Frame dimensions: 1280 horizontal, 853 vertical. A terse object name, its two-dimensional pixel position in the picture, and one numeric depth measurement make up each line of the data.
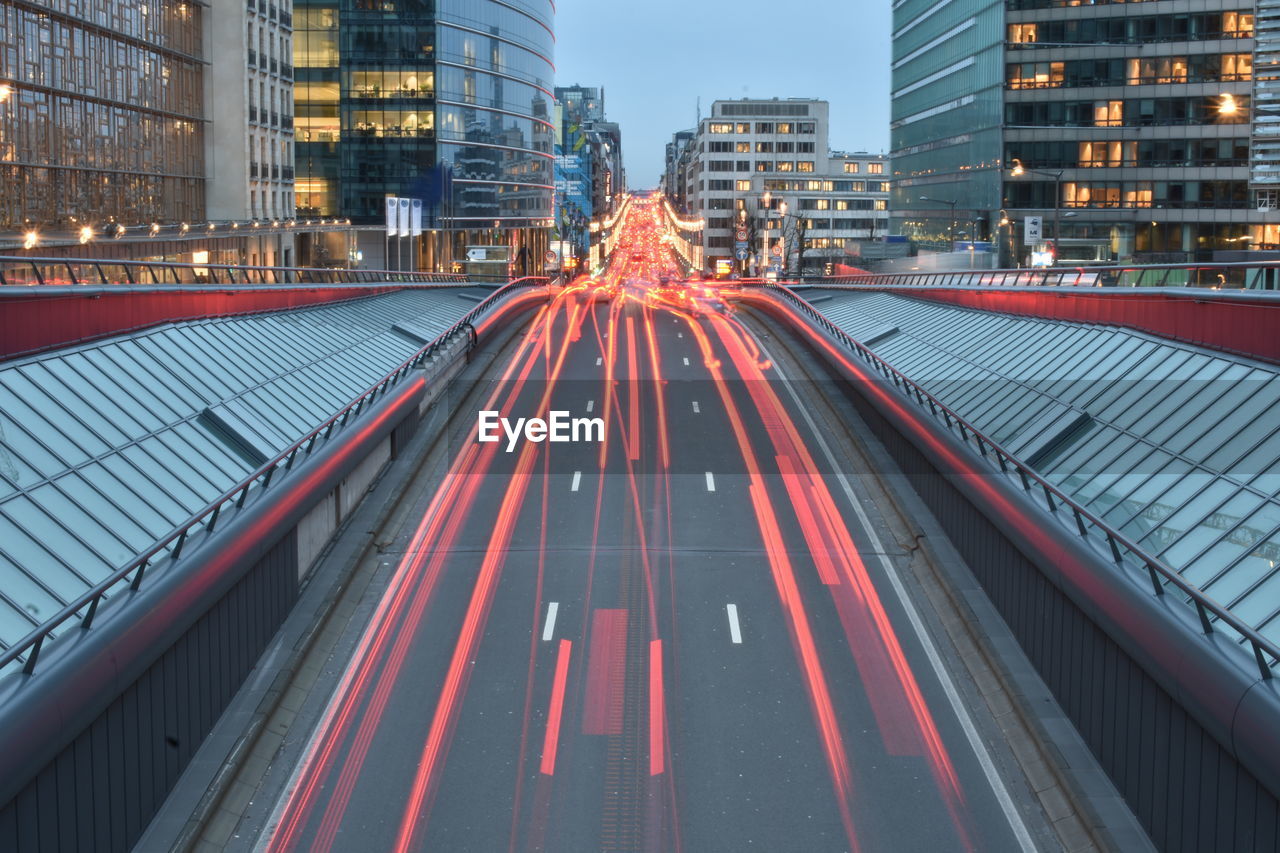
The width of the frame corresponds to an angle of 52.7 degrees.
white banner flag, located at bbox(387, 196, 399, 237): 84.19
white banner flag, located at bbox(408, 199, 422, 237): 89.16
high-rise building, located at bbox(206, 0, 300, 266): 80.81
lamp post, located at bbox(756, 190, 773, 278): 147.38
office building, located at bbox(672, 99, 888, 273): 182.38
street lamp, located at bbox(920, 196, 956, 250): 99.05
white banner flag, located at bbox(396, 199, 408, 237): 86.35
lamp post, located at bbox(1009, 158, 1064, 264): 63.06
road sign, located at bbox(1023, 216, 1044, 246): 67.62
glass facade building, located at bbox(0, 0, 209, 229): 56.41
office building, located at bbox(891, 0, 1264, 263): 84.62
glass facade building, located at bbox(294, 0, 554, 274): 107.94
